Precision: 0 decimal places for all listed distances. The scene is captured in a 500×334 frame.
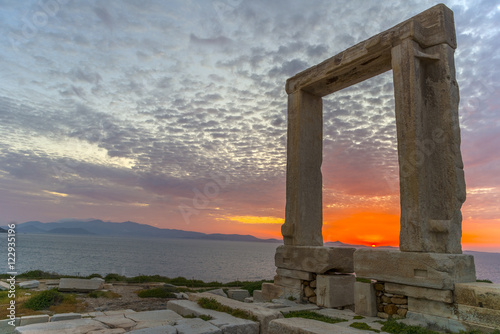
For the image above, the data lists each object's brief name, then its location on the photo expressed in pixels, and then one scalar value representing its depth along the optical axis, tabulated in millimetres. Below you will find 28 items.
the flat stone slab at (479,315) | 5027
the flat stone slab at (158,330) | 5199
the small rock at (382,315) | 6530
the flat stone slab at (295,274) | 8453
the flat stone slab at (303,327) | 4996
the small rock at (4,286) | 12420
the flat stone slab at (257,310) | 5953
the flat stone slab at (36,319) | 6807
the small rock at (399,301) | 6300
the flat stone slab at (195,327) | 5303
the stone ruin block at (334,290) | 7820
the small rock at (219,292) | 12978
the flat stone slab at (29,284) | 12984
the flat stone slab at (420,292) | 5637
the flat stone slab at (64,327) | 5371
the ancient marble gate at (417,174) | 6141
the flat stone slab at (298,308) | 7297
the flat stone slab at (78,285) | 12320
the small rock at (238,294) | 12535
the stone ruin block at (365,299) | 6758
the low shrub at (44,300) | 9500
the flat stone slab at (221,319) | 5605
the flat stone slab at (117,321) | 5945
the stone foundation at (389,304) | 6298
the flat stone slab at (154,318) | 6000
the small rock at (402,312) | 6230
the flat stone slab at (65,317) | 6770
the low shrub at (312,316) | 6460
